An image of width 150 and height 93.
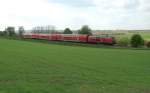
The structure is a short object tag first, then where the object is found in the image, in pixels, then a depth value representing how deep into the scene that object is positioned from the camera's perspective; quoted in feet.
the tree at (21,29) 260.56
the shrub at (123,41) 141.47
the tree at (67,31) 250.14
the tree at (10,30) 228.73
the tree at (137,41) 140.16
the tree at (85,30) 235.20
